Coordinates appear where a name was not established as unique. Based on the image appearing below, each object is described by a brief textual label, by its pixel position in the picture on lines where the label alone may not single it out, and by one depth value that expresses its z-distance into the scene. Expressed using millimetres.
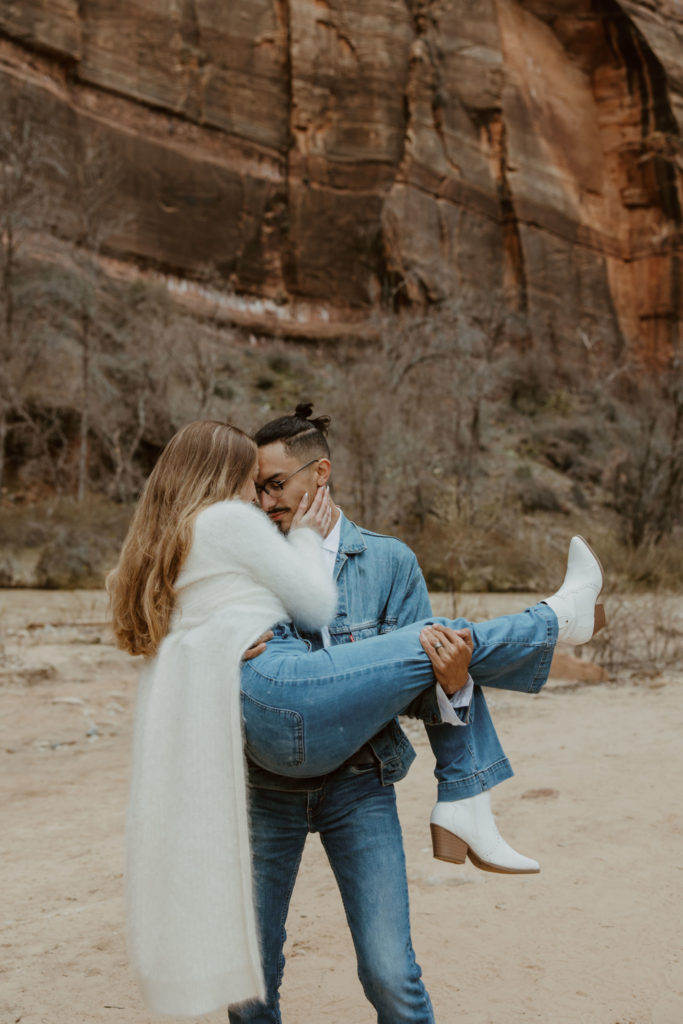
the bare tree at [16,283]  18641
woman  1806
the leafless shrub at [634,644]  9070
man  1873
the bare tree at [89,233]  21725
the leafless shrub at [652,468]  20188
